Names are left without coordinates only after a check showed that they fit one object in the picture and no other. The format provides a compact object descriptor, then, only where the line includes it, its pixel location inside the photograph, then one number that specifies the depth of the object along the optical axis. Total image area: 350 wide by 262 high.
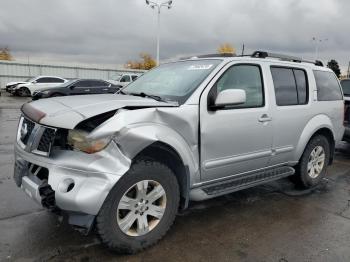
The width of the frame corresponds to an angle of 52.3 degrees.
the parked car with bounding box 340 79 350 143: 7.43
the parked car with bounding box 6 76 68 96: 24.73
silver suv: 2.84
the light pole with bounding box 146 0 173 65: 29.14
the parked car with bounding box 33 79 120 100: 18.42
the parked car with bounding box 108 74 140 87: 24.69
